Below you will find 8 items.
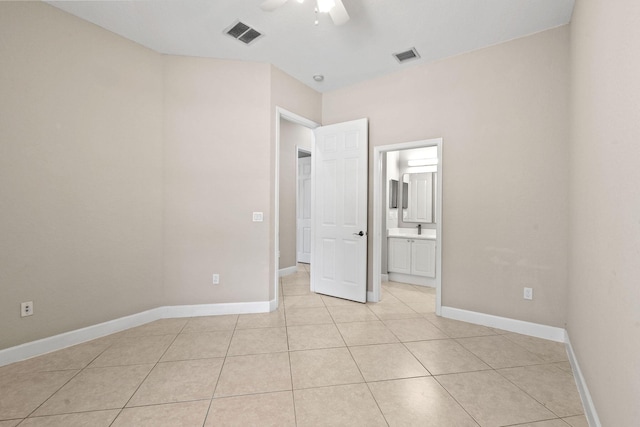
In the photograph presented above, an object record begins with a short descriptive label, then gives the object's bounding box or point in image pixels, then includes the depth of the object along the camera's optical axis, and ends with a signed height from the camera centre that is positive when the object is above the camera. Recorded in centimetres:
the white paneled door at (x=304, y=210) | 655 -7
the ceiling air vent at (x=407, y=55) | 313 +181
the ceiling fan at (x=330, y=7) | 211 +159
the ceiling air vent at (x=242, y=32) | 271 +180
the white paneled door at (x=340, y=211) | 376 -4
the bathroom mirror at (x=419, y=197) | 503 +21
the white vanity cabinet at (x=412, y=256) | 451 -82
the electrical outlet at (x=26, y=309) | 226 -86
